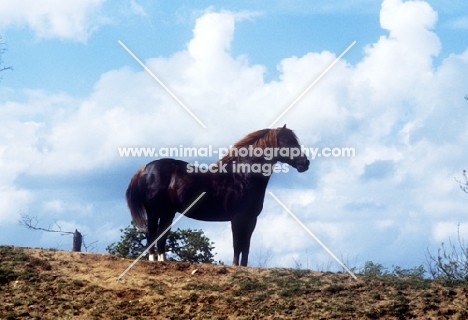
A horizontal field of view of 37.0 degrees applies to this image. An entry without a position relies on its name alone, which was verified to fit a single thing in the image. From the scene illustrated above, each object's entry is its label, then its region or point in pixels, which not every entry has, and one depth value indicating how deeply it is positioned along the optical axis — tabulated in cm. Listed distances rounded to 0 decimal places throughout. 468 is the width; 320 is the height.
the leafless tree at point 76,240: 1930
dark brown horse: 1585
